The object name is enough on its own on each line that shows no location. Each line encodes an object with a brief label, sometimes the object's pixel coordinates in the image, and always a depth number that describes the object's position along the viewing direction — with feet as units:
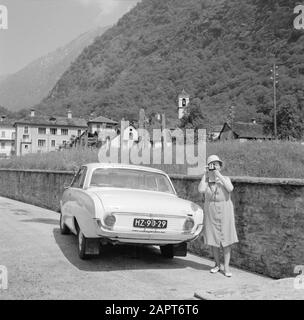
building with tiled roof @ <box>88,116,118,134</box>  314.55
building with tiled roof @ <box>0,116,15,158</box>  355.48
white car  20.79
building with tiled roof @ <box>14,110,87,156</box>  308.60
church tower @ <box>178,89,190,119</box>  353.31
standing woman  21.27
